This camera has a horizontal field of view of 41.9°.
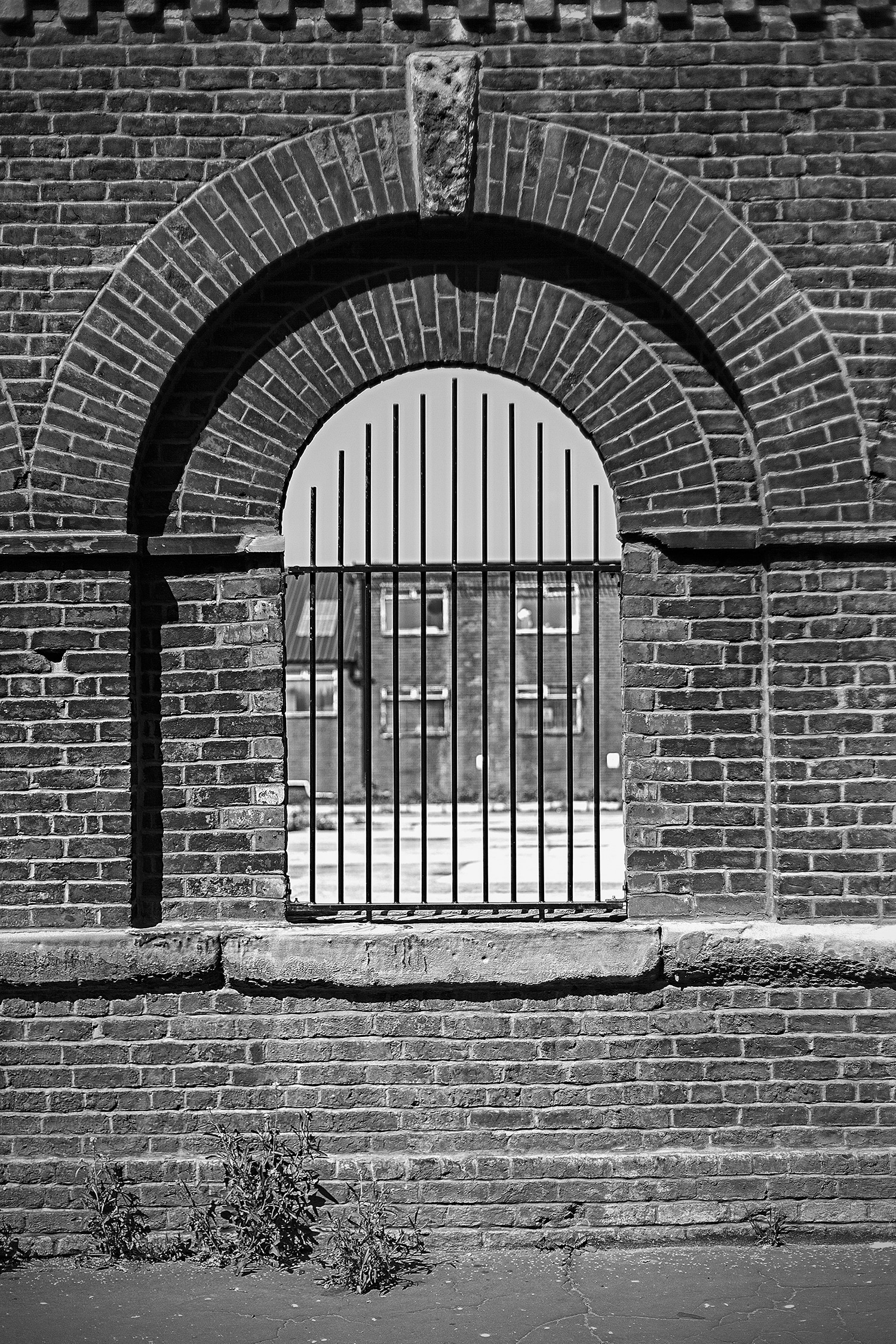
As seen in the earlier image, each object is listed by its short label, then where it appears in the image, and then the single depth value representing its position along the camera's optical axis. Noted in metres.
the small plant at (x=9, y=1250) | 4.32
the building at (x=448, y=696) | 26.98
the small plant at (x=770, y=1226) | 4.39
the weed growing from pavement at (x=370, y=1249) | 4.05
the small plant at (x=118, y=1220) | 4.35
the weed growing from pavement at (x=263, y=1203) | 4.29
